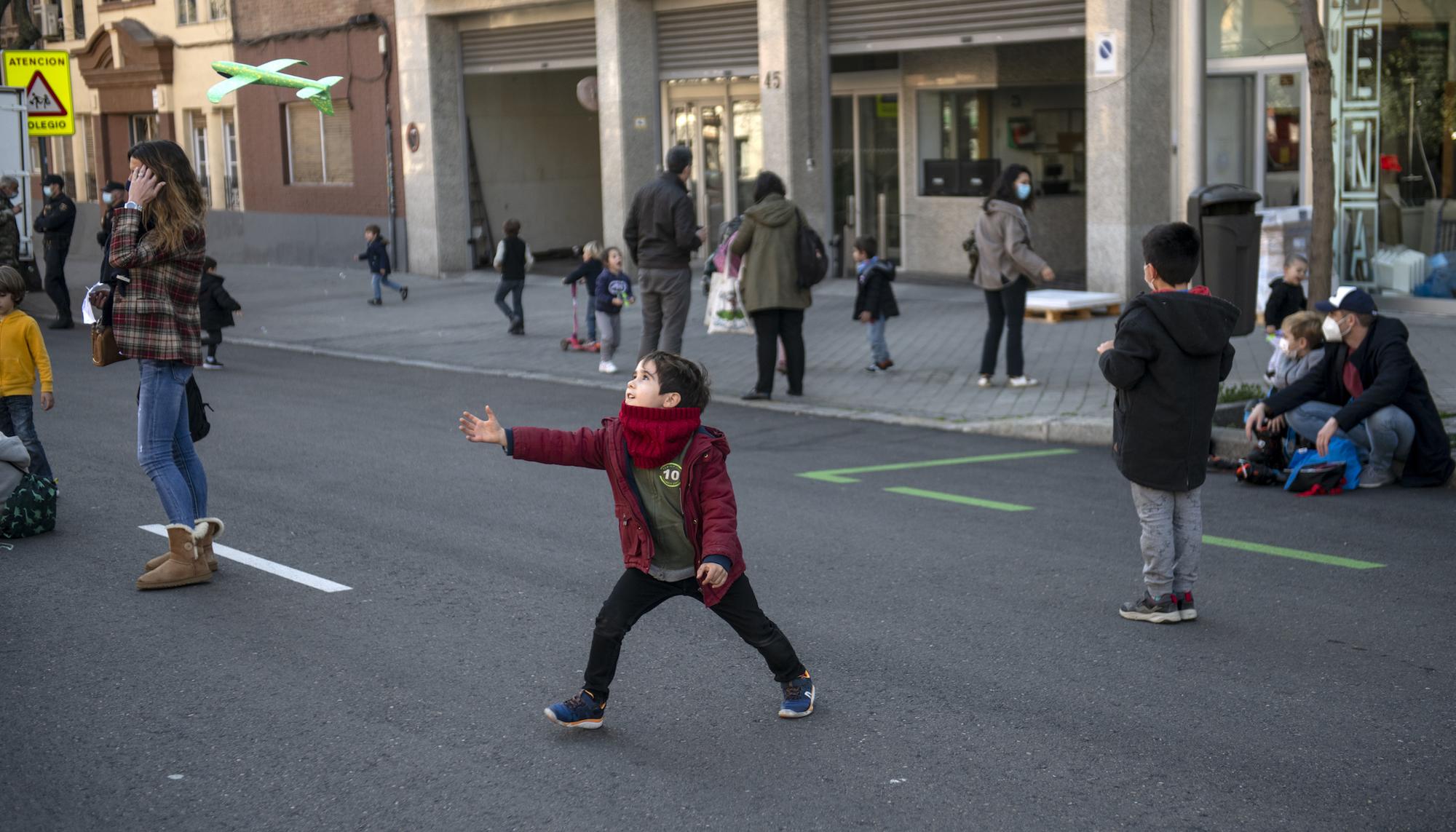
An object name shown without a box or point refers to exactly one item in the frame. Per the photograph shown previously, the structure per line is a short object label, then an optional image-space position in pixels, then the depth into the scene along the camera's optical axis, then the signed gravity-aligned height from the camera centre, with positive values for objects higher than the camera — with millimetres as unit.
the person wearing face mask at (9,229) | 17000 +265
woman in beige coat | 12055 -341
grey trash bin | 10656 -216
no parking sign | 16391 +1668
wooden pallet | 16297 -1006
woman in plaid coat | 6520 -310
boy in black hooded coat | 5988 -701
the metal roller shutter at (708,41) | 20812 +2518
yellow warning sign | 21453 +2224
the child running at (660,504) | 4715 -820
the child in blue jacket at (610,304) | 14336 -635
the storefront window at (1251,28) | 15742 +1820
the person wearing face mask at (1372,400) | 8586 -1058
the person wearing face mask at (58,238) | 18203 +164
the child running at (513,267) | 17375 -333
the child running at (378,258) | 20844 -215
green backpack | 7605 -1224
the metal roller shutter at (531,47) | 23250 +2839
